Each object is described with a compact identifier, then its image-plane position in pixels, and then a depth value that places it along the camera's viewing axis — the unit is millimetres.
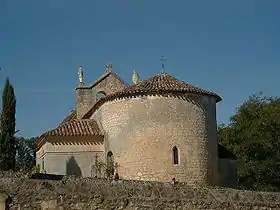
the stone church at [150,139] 30000
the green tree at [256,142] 40875
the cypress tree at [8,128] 28188
